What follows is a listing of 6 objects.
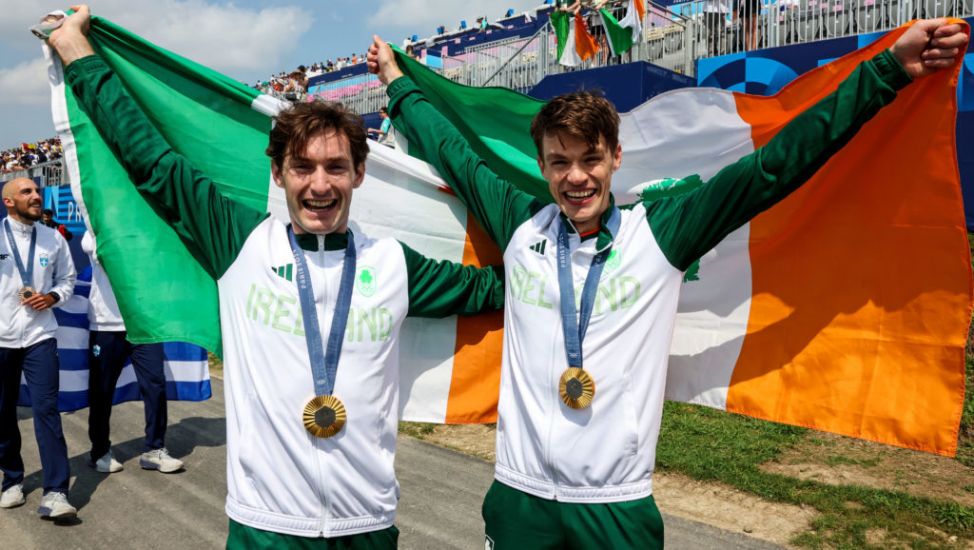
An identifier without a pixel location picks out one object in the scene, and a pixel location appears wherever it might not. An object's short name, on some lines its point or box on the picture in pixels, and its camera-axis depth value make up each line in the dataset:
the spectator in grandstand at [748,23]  11.57
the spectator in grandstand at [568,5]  13.12
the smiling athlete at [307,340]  2.37
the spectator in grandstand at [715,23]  12.26
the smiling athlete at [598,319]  2.47
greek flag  6.82
